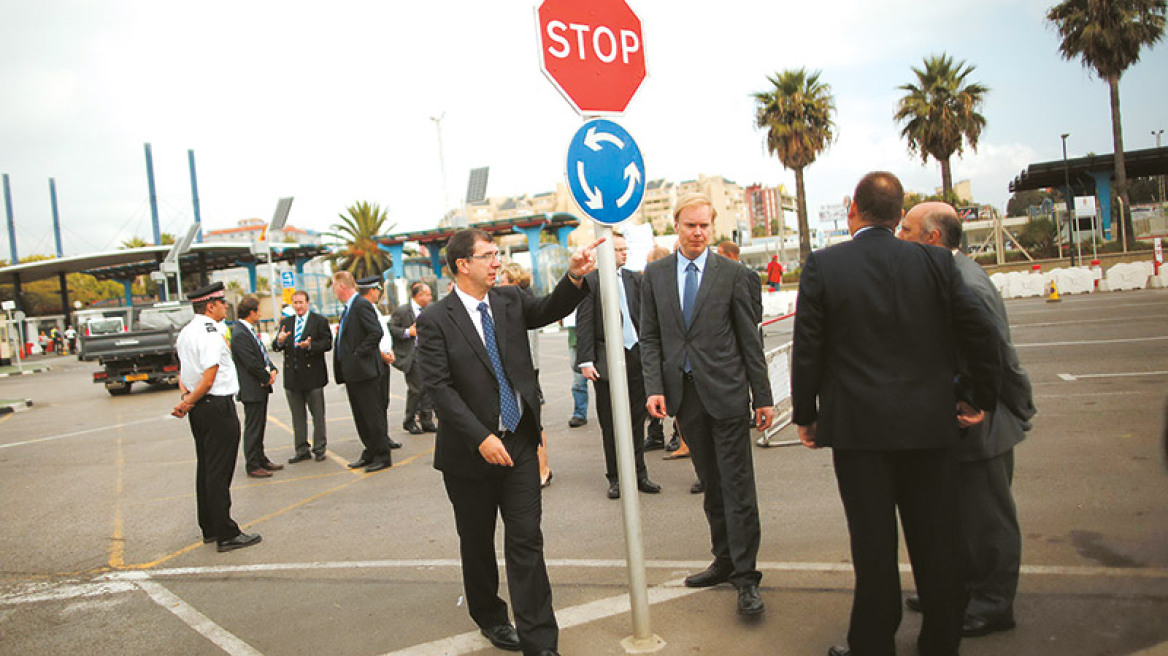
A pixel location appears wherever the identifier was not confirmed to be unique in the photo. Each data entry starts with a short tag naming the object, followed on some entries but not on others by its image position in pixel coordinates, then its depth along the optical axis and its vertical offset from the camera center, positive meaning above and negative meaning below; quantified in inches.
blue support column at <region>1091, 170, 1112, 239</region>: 1596.9 +150.3
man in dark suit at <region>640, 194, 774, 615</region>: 156.0 -14.6
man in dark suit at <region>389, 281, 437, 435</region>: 393.7 -15.1
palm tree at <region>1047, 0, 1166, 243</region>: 1227.9 +383.7
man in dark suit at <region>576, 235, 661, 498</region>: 249.6 -16.5
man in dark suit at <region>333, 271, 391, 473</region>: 317.4 -15.1
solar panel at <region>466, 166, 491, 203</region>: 2103.2 +397.7
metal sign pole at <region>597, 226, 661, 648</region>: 130.2 -18.9
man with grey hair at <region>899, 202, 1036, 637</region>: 131.3 -40.7
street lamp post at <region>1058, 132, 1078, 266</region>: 1186.0 +104.5
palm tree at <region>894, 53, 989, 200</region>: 1326.3 +306.1
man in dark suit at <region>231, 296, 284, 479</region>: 314.8 -14.8
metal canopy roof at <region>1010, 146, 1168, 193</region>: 1513.3 +202.0
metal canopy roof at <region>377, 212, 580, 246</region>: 1887.3 +251.2
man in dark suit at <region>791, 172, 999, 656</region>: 112.1 -17.1
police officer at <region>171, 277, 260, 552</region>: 224.5 -21.7
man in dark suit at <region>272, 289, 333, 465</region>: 346.3 -13.6
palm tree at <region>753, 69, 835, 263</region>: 1393.9 +327.2
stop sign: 126.6 +46.2
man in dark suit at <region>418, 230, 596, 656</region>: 135.9 -18.4
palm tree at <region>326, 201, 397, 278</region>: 2561.5 +335.9
